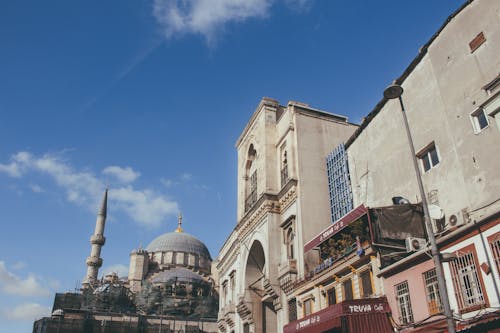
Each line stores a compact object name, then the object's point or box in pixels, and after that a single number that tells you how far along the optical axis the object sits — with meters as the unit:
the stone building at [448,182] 13.89
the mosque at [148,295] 70.19
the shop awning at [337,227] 18.94
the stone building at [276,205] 26.48
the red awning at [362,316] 16.78
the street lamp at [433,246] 10.78
